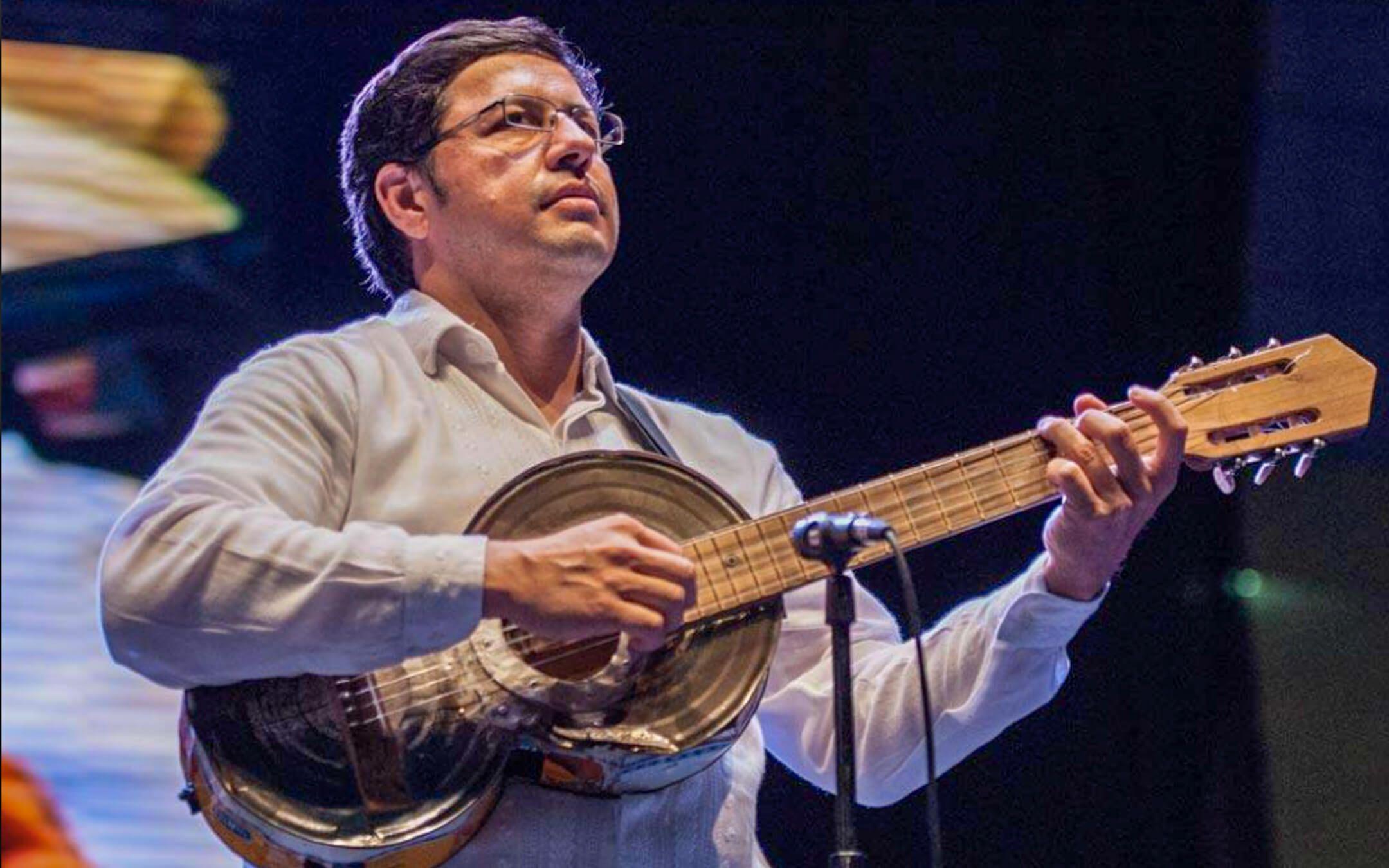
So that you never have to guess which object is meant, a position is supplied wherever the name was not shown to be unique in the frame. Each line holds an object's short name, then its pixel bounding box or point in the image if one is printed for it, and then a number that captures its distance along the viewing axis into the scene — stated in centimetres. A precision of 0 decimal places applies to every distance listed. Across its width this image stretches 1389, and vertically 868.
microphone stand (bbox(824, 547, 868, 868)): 426
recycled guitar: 454
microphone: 438
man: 443
